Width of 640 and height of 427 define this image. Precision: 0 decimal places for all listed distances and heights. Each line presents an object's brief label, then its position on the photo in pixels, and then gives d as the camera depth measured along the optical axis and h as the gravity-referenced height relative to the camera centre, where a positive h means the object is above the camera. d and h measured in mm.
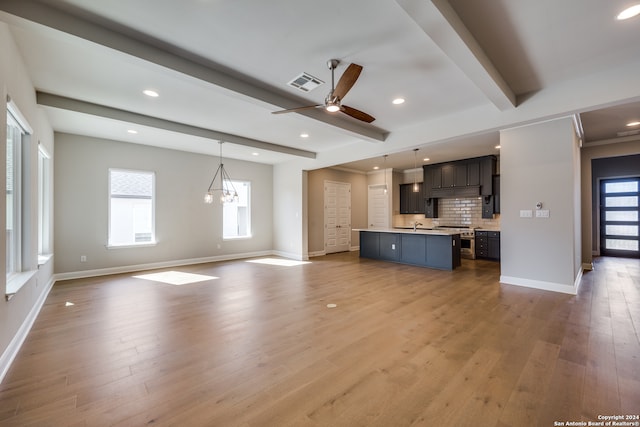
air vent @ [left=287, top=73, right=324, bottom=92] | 3188 +1597
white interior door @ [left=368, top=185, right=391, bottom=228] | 9406 +231
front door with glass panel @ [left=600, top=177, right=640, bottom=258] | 7328 -101
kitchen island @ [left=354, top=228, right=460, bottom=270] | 6129 -824
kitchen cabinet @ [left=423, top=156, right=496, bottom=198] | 7195 +1016
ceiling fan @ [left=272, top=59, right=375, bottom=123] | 2543 +1276
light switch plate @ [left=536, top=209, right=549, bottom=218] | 4359 +8
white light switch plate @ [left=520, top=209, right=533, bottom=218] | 4520 +8
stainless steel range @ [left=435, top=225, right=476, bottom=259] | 7480 -885
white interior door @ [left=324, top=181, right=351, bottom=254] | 8805 -80
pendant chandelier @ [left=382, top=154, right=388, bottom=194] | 9316 +1316
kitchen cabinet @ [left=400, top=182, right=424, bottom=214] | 8930 +474
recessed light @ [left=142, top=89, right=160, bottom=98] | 3574 +1613
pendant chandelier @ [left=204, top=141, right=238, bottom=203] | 7348 +871
